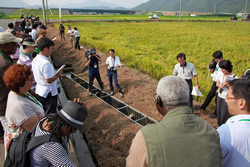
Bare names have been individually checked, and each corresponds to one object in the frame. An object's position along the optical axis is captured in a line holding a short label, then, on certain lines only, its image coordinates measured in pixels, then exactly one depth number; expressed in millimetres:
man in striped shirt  3672
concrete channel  4840
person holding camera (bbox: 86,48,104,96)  6000
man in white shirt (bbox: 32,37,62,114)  3234
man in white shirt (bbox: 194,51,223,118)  4445
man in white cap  2793
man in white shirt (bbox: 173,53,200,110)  4600
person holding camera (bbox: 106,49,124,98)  5898
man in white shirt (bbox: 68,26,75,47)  12715
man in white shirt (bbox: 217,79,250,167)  1601
